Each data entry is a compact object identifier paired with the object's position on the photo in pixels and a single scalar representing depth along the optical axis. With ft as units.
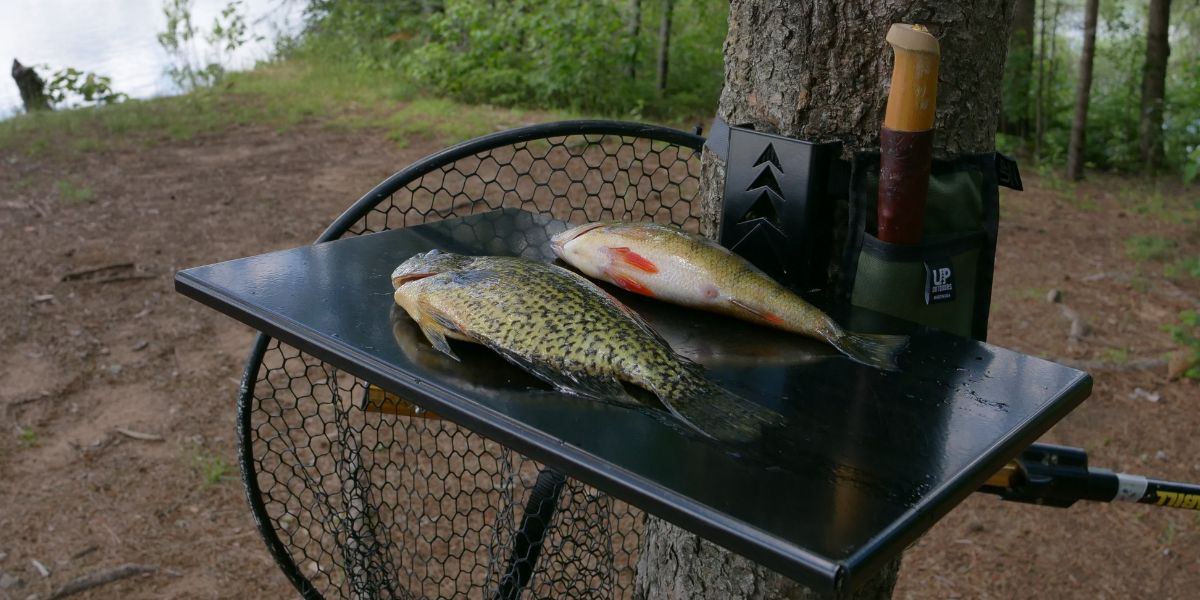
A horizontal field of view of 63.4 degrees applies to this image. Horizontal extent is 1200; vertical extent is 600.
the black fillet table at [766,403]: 3.26
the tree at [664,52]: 33.96
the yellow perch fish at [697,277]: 4.76
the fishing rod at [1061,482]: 5.90
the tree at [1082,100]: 25.77
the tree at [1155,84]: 28.37
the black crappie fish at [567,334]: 4.04
